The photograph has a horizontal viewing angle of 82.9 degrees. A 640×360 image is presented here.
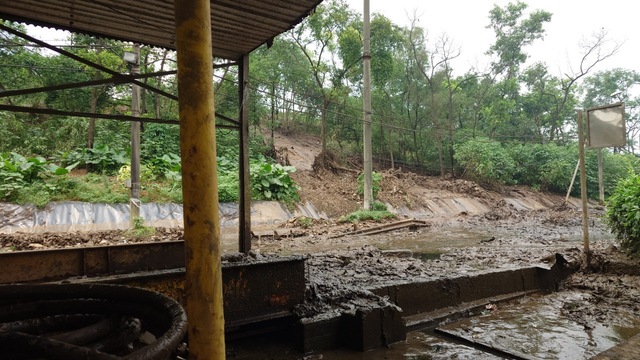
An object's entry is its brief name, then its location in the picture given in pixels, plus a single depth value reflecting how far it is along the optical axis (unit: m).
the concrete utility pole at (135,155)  10.56
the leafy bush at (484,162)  29.59
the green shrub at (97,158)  15.69
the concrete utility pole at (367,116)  17.56
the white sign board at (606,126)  6.49
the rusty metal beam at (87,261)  3.82
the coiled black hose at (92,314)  1.58
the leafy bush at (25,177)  11.52
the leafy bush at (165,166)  16.32
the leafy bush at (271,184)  16.61
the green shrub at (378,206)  18.34
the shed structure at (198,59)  1.64
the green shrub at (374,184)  20.42
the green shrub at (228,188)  15.38
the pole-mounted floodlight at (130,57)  9.87
